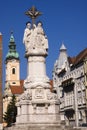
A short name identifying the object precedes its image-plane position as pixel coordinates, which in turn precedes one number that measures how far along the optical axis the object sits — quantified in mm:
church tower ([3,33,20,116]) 98982
